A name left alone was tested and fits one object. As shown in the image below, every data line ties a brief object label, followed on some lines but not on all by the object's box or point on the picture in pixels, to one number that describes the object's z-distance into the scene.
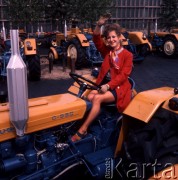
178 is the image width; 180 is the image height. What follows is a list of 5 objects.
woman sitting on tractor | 2.80
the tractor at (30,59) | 7.21
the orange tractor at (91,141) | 2.40
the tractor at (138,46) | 10.12
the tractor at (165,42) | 11.24
